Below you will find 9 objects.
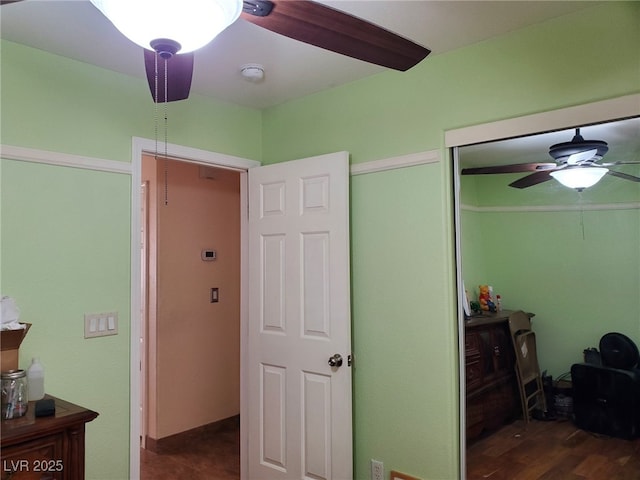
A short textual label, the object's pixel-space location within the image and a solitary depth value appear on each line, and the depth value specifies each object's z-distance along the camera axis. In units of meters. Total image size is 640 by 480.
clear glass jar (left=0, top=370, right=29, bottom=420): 1.79
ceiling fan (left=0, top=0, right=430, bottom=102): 1.07
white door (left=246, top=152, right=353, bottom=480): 2.56
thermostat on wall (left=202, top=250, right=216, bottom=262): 3.85
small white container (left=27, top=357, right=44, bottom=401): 2.00
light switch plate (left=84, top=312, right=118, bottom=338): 2.33
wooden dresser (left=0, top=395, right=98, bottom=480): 1.68
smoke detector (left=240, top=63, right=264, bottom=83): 2.40
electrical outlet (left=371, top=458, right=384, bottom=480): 2.50
